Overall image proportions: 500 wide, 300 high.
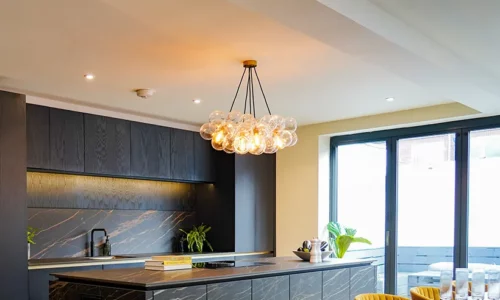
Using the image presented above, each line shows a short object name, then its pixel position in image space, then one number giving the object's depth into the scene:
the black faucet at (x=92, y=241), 6.17
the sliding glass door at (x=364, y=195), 6.72
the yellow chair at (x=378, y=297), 3.61
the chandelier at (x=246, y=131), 4.42
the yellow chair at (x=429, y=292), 3.95
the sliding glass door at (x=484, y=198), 5.71
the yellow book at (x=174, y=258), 3.97
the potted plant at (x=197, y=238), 7.04
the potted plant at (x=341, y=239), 6.70
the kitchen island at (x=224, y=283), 3.32
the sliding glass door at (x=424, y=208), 6.09
